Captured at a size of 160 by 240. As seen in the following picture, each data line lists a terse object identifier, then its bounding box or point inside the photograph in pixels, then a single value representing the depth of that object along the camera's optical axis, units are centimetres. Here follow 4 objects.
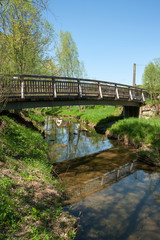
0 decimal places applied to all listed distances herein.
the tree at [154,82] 2283
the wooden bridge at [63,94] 1209
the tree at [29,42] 1439
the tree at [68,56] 3447
